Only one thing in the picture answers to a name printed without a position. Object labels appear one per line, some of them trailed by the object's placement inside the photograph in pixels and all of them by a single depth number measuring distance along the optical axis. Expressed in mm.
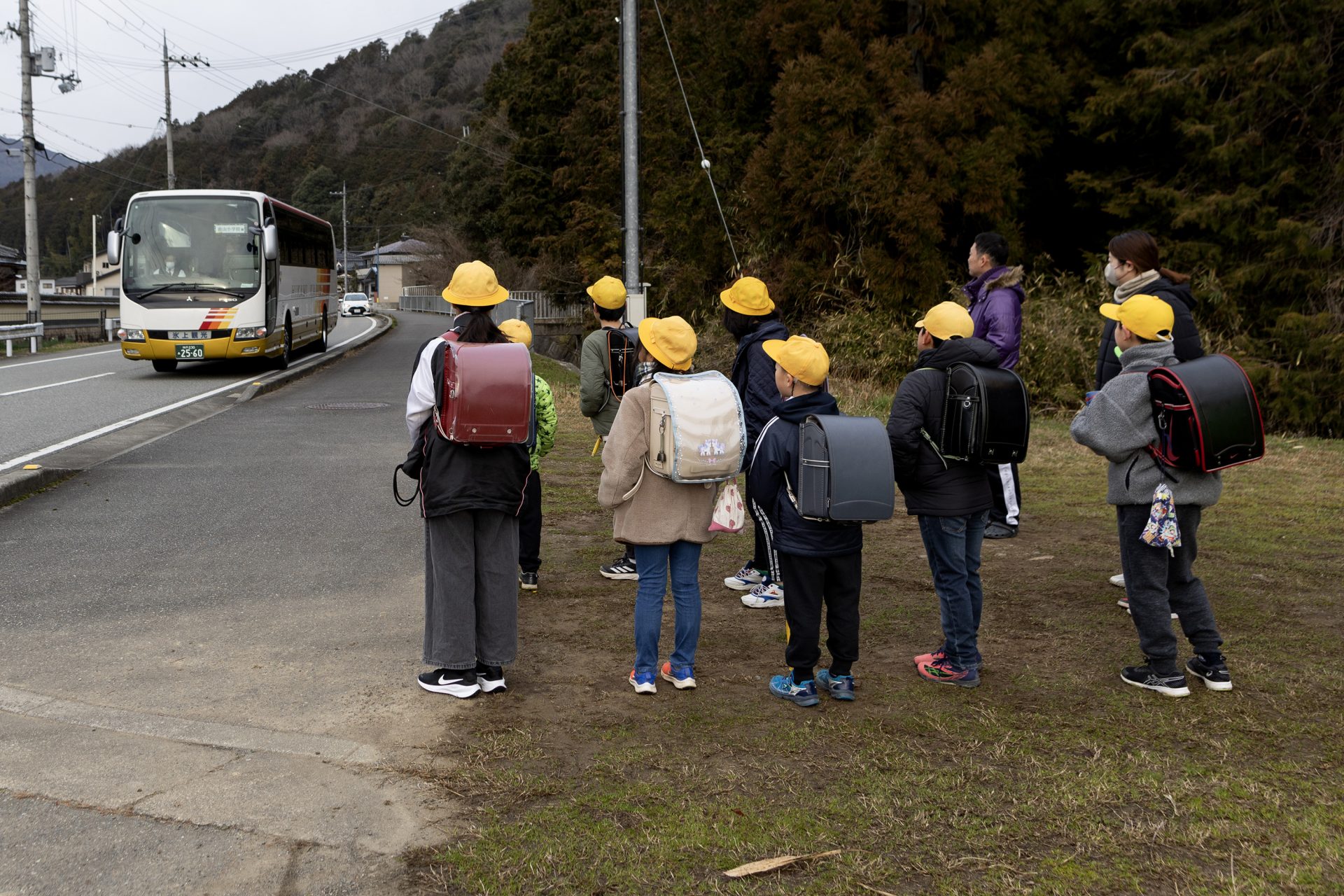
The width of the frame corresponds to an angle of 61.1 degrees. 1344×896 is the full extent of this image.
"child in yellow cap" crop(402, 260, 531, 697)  4543
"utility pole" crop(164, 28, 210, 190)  41281
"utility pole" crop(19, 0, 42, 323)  28062
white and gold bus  18469
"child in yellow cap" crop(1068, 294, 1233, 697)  4625
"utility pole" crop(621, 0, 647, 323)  13953
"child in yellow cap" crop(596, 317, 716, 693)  4617
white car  66312
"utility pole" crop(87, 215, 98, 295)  81438
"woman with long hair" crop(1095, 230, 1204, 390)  5316
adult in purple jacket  6711
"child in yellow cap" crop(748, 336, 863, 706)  4539
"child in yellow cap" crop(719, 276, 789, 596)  5809
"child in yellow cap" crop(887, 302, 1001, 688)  4762
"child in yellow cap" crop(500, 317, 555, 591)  5586
